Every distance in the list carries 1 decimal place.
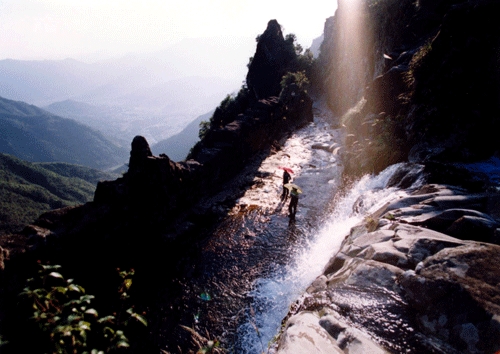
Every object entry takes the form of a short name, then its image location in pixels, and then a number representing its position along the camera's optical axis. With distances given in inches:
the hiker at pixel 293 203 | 566.3
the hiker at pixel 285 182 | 675.2
